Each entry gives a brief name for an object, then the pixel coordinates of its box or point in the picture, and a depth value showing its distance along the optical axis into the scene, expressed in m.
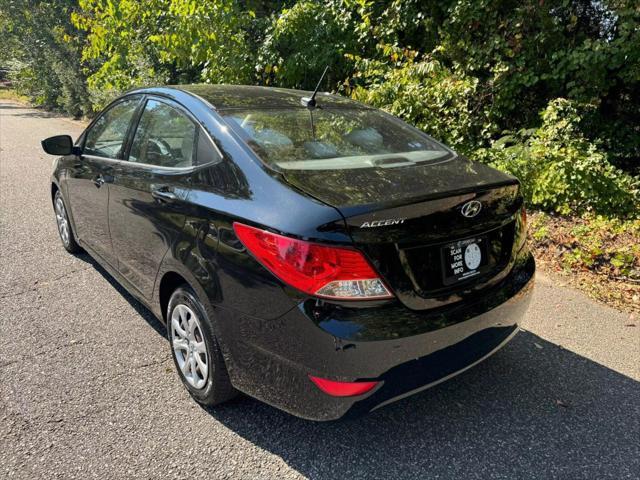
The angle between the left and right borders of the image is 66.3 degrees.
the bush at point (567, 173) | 5.16
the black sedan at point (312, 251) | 1.90
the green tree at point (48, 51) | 16.61
